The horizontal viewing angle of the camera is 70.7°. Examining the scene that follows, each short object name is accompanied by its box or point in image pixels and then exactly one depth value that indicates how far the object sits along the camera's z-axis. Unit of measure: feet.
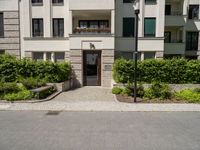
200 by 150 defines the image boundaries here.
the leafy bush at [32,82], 30.22
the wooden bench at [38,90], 26.39
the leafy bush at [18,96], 25.83
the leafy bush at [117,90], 30.88
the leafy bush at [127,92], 29.21
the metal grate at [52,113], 20.13
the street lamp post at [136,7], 24.02
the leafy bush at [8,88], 27.93
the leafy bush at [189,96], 26.24
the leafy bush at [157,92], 27.58
